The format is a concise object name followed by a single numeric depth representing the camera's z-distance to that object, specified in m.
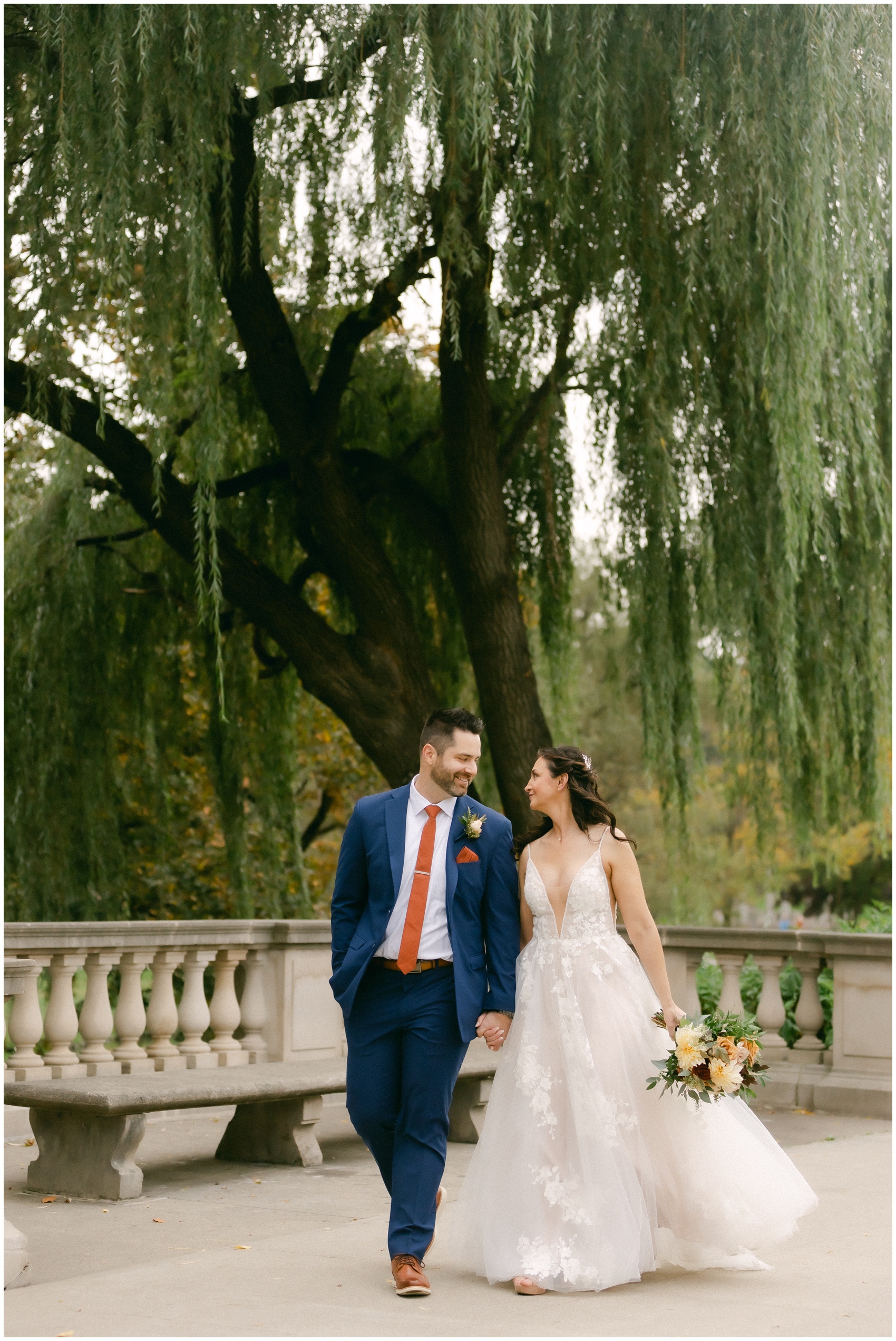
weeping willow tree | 7.75
